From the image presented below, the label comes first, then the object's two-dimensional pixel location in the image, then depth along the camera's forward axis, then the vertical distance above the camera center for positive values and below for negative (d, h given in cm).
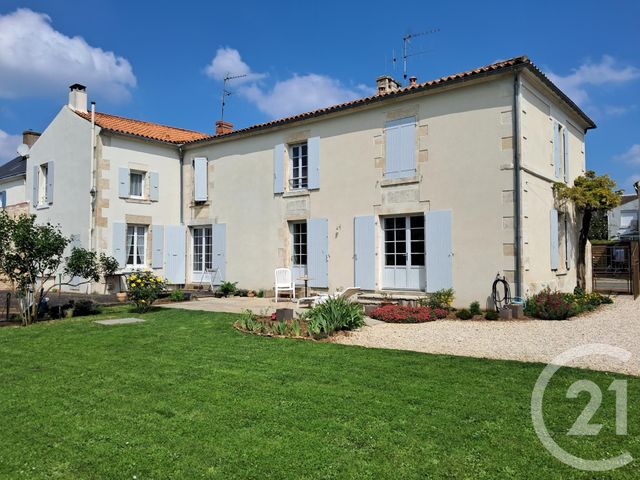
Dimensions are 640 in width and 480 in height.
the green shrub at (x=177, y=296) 1239 -92
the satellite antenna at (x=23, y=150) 1854 +431
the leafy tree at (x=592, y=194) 1206 +158
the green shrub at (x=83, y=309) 991 -98
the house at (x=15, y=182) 1925 +318
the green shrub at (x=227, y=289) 1388 -82
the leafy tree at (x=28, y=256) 860 +9
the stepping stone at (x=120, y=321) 856 -109
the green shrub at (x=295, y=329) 724 -104
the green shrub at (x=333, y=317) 734 -91
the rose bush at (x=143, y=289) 1012 -59
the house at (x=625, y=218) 3658 +317
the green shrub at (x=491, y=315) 909 -107
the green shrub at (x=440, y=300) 1003 -85
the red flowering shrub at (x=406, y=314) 898 -104
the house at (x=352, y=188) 1006 +185
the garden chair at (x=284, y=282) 1266 -60
